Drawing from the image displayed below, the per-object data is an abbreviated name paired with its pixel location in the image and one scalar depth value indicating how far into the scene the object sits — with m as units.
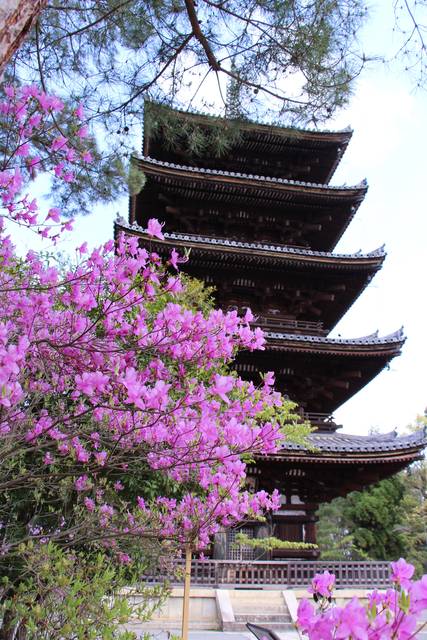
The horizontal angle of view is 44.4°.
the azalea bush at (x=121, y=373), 2.25
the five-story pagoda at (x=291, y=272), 10.30
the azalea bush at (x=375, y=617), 0.95
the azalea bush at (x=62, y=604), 2.20
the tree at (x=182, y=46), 4.29
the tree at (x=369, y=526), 23.92
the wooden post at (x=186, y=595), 3.31
